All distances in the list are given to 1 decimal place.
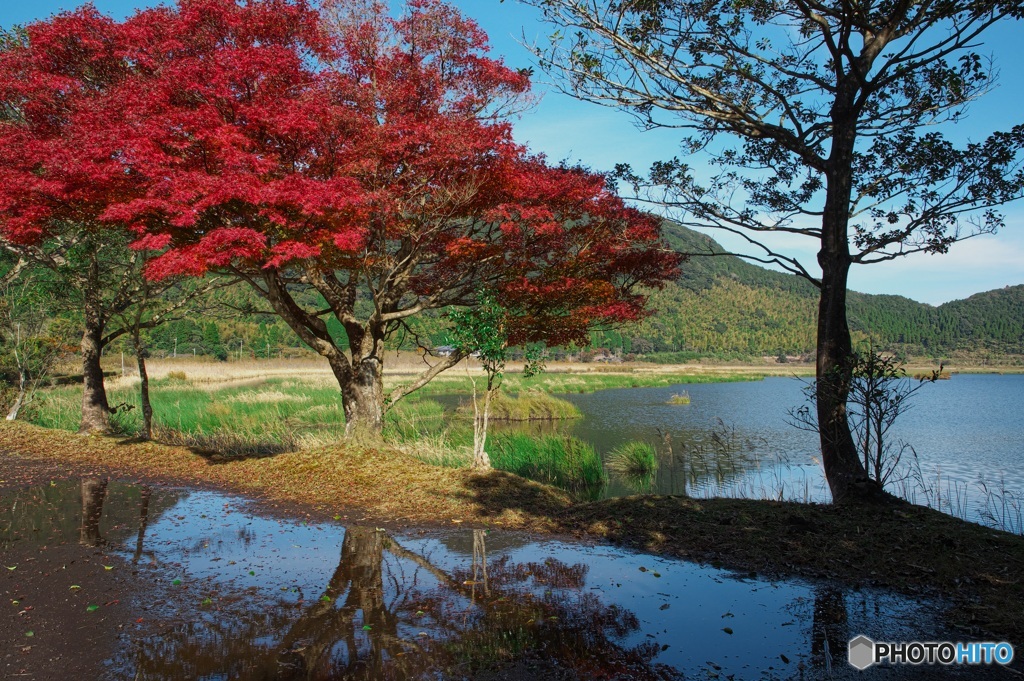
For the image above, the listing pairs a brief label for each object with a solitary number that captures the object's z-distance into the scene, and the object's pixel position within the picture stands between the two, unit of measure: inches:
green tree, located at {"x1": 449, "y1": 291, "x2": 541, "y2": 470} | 366.0
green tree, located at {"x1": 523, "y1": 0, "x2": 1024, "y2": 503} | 299.0
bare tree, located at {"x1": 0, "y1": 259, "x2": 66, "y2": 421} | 523.2
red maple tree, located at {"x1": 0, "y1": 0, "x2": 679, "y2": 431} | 304.5
